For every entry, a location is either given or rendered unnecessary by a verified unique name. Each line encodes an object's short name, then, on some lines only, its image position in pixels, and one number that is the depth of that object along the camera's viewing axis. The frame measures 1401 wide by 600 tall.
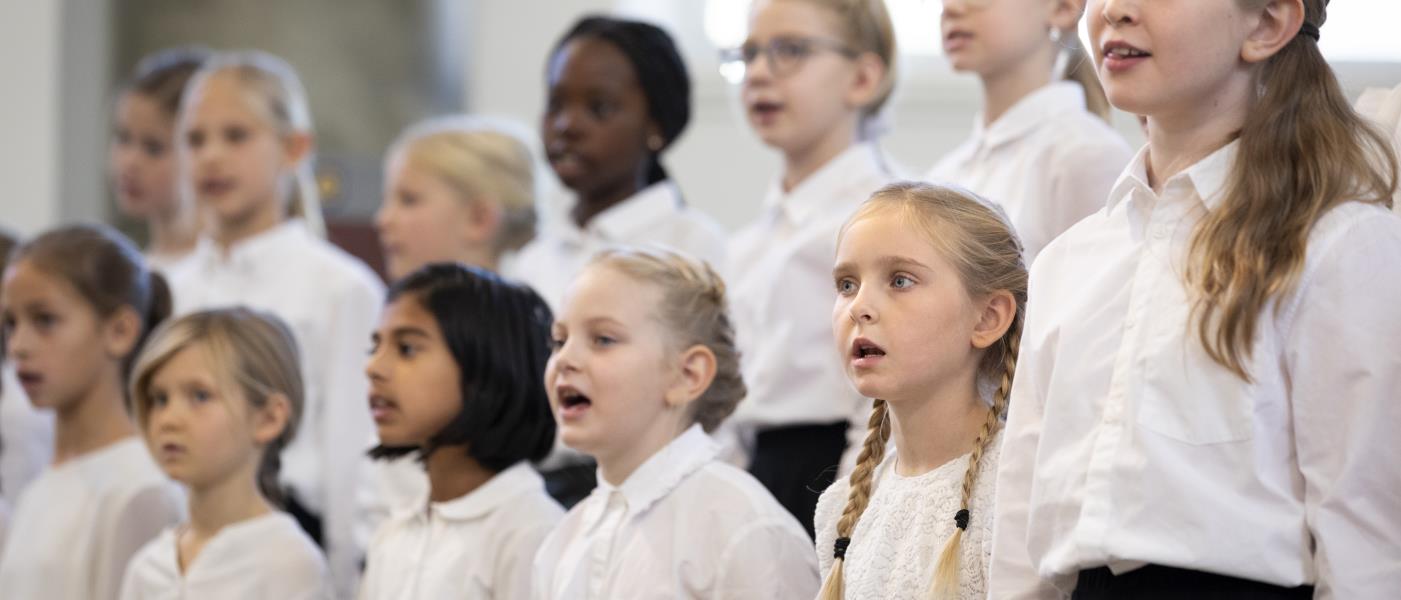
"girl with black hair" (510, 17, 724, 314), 6.77
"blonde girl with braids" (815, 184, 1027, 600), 3.83
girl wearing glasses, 5.69
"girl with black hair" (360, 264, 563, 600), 5.26
